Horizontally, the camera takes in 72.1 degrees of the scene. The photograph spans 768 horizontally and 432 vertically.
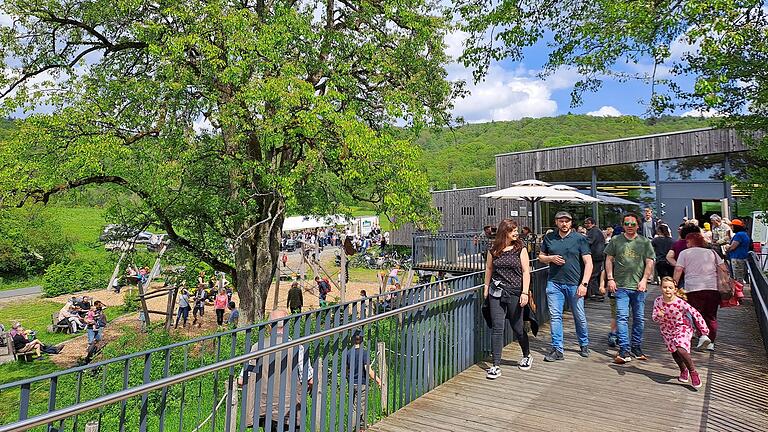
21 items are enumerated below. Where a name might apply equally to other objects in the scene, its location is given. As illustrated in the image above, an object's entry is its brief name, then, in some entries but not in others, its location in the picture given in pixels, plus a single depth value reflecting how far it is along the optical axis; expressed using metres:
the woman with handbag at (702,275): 6.29
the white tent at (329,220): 16.81
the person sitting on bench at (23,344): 17.45
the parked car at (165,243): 15.15
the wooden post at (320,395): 4.12
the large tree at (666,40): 6.90
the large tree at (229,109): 11.22
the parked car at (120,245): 14.88
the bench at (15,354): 17.20
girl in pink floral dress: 5.44
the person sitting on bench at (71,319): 22.11
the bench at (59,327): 22.02
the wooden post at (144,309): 18.97
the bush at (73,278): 32.44
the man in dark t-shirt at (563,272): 6.22
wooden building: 18.70
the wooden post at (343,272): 17.92
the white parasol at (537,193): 12.41
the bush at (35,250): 36.88
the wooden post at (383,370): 5.05
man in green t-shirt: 6.22
